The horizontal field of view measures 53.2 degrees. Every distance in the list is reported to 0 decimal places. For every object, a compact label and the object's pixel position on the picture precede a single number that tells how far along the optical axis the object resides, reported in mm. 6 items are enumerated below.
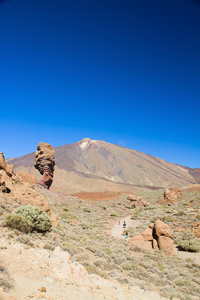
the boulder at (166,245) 14227
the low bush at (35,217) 10202
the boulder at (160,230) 15141
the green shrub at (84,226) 19128
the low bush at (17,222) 8867
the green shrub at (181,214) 27650
